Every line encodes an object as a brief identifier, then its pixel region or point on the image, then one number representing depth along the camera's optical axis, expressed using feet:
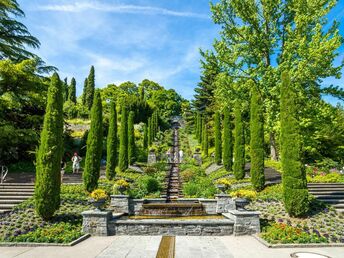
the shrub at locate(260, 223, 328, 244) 28.35
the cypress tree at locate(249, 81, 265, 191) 51.11
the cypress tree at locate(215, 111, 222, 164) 88.89
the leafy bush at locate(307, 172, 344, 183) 59.47
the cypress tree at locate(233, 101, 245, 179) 62.34
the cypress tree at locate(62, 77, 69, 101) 201.14
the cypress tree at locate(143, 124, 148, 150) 126.11
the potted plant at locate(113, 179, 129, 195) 45.78
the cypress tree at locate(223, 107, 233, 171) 74.28
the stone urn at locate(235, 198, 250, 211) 34.71
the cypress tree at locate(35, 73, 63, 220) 35.60
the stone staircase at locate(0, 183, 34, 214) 41.93
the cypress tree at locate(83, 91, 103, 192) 50.52
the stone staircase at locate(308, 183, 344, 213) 41.81
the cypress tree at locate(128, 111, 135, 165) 89.87
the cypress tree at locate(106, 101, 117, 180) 64.34
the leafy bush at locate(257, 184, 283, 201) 44.48
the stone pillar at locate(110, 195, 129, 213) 45.19
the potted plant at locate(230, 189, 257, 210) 34.78
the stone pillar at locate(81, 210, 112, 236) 33.12
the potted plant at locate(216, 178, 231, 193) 45.03
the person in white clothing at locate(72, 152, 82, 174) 71.28
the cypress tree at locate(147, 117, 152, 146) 133.98
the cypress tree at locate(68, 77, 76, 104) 195.70
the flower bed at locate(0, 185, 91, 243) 29.50
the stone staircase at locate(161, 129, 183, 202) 59.62
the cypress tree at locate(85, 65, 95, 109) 165.48
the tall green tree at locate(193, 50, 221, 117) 145.46
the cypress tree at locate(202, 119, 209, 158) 114.11
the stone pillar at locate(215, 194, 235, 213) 45.65
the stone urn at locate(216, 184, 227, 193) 44.98
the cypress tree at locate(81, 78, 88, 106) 193.61
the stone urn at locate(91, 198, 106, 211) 34.58
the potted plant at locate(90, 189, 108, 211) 34.63
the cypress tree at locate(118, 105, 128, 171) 75.25
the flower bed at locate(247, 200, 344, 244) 28.91
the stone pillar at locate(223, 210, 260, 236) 32.86
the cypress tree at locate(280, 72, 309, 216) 36.66
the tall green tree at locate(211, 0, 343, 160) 63.57
